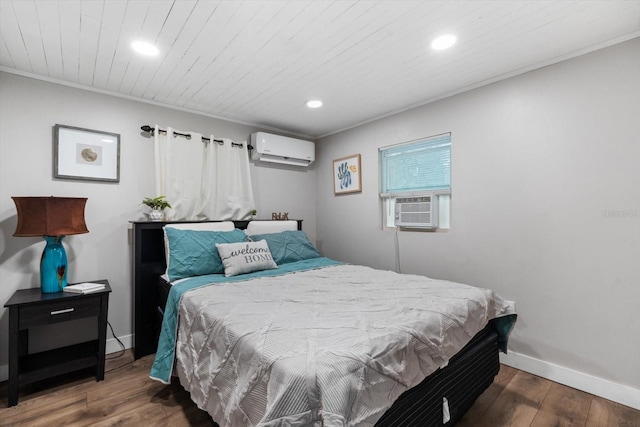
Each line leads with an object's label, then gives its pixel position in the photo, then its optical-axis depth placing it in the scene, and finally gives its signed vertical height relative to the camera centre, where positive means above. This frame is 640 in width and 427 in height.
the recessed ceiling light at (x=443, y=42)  1.92 +1.14
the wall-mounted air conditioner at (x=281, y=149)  3.59 +0.83
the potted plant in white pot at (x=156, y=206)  2.78 +0.09
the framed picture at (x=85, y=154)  2.47 +0.54
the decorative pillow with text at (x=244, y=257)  2.47 -0.37
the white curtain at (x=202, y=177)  2.96 +0.41
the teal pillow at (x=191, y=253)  2.39 -0.32
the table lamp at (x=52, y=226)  2.07 -0.07
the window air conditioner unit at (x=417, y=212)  2.91 +0.02
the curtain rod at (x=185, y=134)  2.87 +0.84
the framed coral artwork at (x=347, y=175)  3.67 +0.50
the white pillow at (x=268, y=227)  3.24 -0.14
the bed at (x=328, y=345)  1.01 -0.57
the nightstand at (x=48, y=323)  1.94 -0.81
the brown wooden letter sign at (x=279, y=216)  3.77 -0.02
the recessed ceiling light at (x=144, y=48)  1.96 +1.14
